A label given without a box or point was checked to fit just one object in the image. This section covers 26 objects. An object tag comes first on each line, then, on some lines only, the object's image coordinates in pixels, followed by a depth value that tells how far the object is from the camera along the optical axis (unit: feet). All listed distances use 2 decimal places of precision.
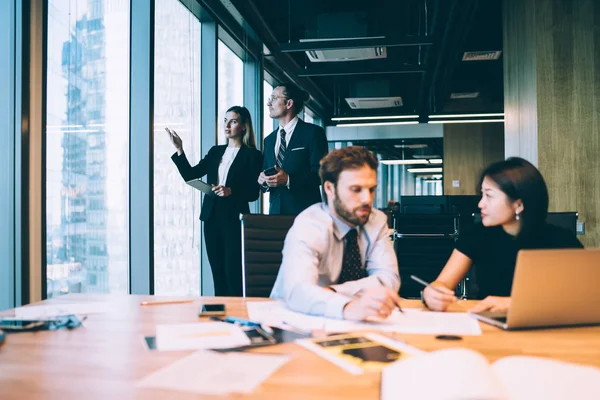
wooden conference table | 2.96
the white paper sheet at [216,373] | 3.00
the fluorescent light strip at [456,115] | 29.17
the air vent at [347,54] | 17.72
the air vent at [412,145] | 43.86
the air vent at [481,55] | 22.62
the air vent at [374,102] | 27.68
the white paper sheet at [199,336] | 3.88
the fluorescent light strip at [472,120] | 30.09
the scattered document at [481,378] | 2.35
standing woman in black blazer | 10.94
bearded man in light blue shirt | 5.72
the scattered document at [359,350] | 3.39
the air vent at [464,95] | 32.73
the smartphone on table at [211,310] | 5.06
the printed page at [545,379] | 2.62
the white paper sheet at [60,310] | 5.00
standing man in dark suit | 11.19
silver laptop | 4.09
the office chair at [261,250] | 7.29
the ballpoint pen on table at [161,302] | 5.71
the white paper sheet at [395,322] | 4.38
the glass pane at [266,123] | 21.75
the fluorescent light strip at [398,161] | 54.64
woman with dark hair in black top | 6.68
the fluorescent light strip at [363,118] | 28.23
